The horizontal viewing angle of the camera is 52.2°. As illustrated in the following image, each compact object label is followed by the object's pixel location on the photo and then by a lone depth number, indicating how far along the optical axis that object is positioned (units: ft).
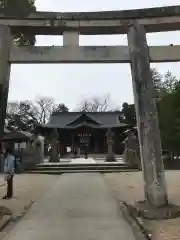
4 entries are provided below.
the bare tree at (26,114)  99.12
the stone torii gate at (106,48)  14.59
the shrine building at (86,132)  71.91
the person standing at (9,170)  19.17
